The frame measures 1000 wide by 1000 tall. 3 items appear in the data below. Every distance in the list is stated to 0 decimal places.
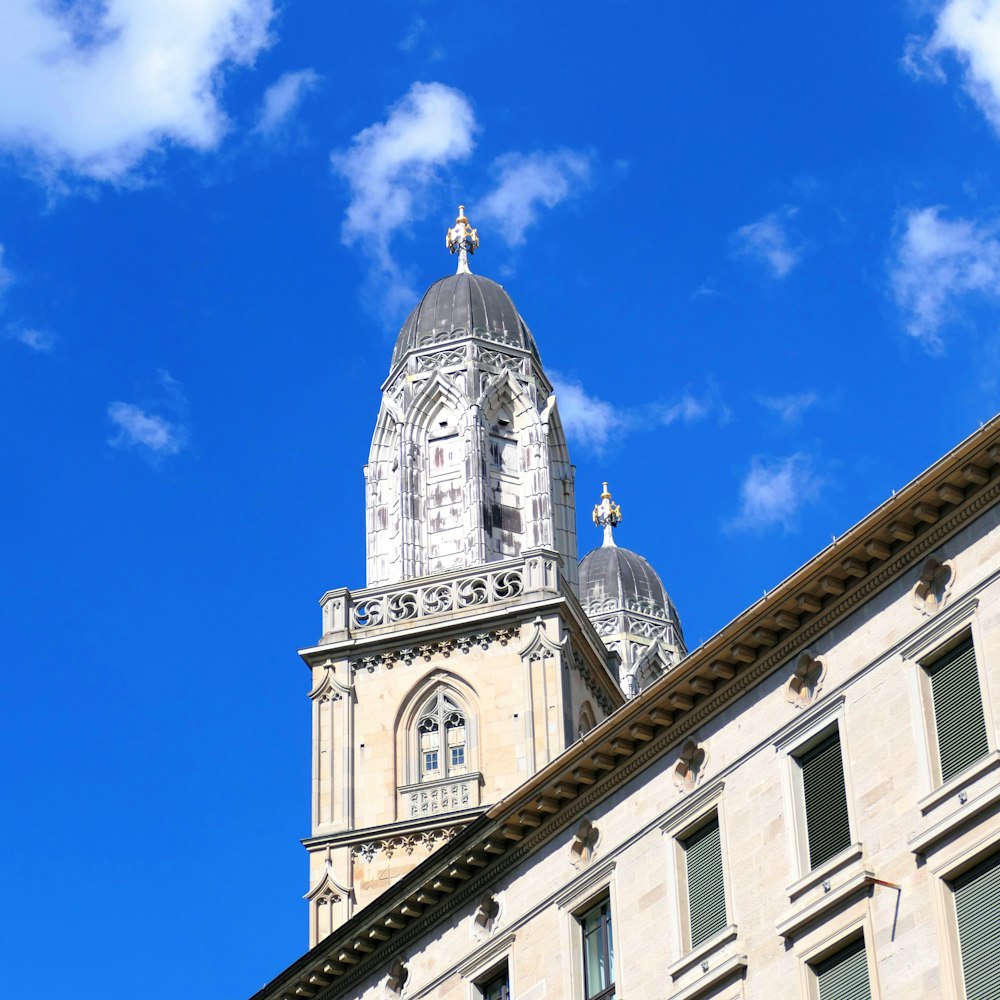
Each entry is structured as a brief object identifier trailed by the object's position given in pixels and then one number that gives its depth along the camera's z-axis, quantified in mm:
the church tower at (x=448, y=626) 63375
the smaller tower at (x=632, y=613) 92250
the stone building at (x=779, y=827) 33031
